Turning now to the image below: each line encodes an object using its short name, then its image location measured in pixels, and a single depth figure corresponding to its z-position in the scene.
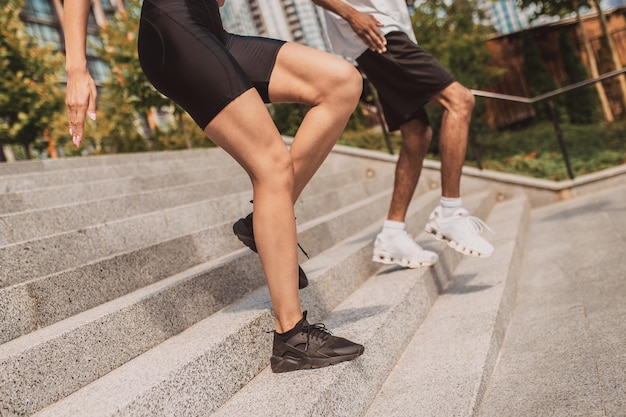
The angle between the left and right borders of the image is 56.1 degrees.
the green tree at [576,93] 12.77
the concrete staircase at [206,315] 1.54
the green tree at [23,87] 7.92
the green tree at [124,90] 11.53
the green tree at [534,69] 16.28
